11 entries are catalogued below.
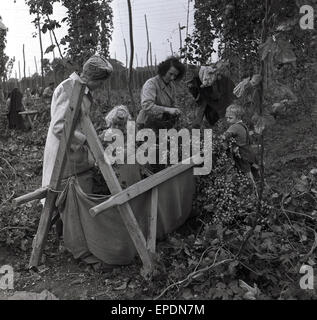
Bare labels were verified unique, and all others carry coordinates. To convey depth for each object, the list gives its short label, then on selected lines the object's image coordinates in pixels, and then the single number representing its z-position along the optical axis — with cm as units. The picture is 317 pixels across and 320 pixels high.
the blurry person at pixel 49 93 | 1073
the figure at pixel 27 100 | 1464
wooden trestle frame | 317
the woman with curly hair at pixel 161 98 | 447
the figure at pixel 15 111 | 1107
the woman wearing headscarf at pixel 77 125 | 345
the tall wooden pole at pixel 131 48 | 451
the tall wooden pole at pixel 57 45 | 777
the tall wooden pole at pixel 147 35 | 1422
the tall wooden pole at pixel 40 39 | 1054
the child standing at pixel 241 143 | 413
